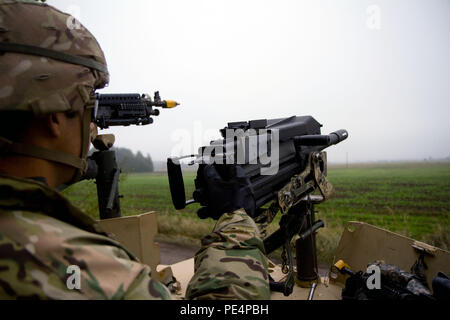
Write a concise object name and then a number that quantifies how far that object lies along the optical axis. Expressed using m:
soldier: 0.95
